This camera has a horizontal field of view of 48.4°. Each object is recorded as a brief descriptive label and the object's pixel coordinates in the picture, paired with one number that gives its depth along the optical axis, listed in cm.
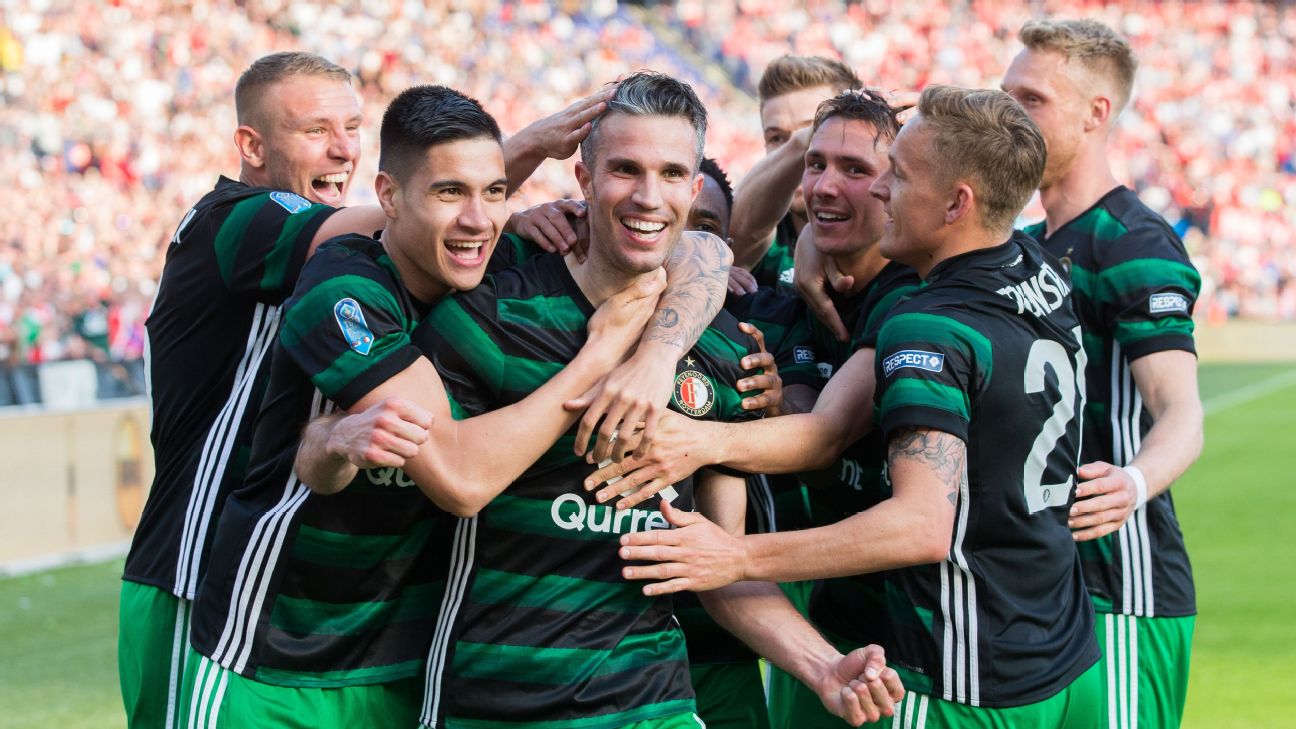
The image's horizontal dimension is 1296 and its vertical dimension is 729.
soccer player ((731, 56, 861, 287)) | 512
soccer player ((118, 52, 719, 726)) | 433
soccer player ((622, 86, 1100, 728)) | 359
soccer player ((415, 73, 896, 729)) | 365
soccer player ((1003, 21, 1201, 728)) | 466
